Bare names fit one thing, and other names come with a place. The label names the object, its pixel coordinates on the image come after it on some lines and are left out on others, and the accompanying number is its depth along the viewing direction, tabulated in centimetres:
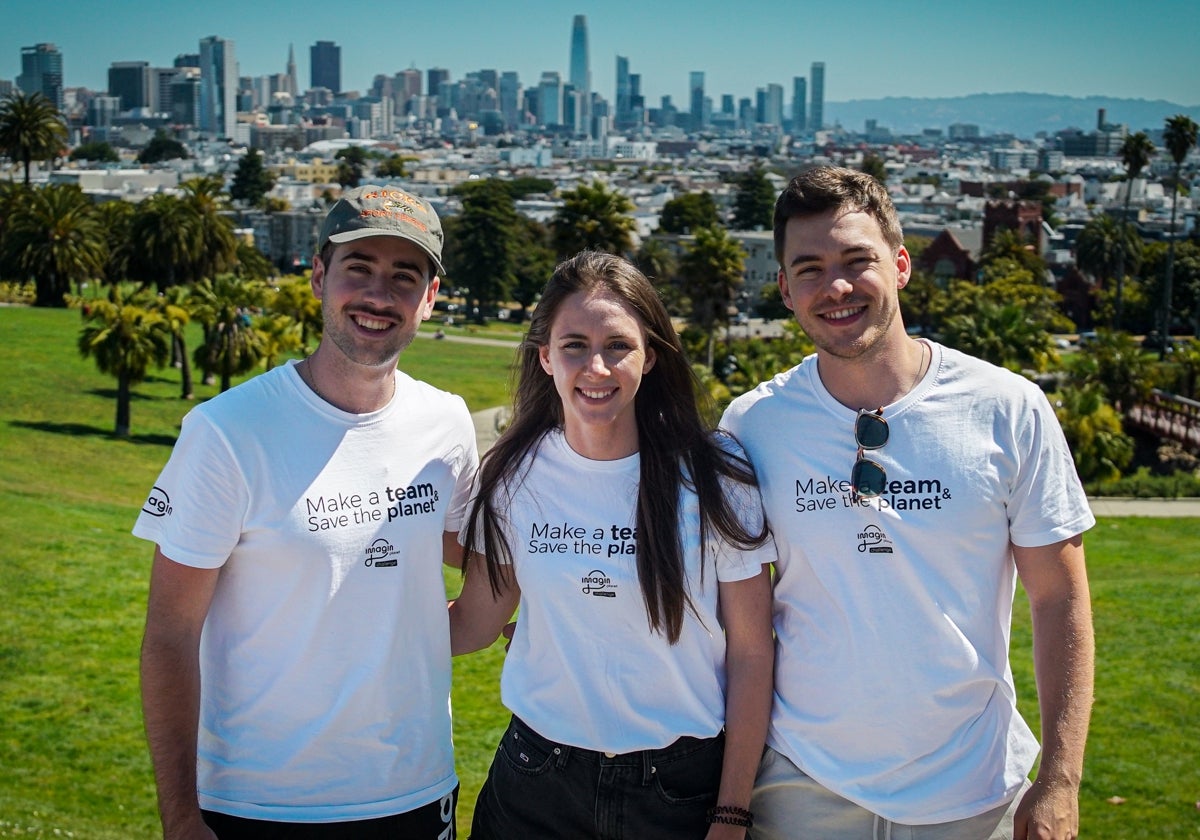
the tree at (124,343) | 3584
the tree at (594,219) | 4191
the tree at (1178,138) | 7181
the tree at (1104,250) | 8788
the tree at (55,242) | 5594
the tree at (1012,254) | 8312
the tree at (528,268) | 8812
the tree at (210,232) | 5834
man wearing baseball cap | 402
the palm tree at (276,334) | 4200
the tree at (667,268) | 8400
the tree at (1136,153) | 7119
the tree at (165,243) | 5638
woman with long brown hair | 409
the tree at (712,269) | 5172
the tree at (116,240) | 5841
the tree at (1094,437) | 3422
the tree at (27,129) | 7575
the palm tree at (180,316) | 3816
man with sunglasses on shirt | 402
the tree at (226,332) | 3978
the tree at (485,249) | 8912
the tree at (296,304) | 4716
